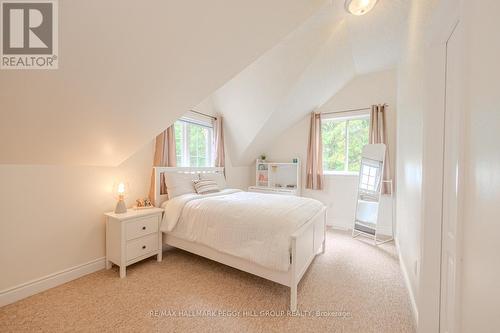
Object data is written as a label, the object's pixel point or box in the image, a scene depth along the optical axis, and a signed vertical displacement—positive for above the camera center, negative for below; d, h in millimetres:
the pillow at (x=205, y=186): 3000 -353
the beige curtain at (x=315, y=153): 4090 +226
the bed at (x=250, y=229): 1732 -664
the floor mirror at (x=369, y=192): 3346 -467
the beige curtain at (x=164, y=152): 2814 +157
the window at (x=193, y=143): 3366 +370
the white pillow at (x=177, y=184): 2756 -290
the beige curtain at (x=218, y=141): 3898 +438
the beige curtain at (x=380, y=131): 3416 +597
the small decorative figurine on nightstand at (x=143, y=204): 2557 -529
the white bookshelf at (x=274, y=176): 4480 -284
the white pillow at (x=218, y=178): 3331 -242
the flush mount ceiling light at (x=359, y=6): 1917 +1559
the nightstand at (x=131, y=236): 2125 -822
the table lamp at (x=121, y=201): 2270 -438
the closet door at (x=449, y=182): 1144 -101
